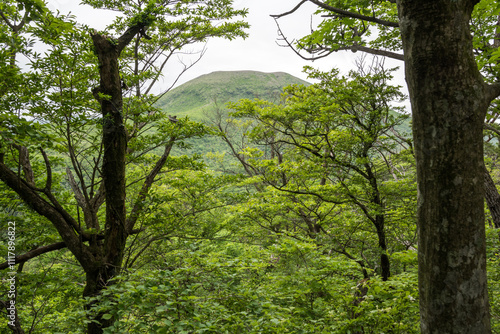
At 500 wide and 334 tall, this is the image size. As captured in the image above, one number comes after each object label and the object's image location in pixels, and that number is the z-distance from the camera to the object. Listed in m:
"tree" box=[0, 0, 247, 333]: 3.33
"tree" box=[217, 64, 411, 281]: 5.23
